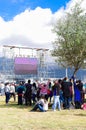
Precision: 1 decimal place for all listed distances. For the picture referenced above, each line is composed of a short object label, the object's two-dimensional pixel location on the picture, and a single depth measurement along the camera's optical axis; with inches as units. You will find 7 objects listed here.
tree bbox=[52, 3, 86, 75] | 738.1
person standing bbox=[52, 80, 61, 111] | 627.1
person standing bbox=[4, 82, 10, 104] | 809.9
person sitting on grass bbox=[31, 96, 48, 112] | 610.7
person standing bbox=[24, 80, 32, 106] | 741.9
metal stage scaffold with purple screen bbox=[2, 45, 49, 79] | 1840.9
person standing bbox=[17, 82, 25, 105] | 769.8
